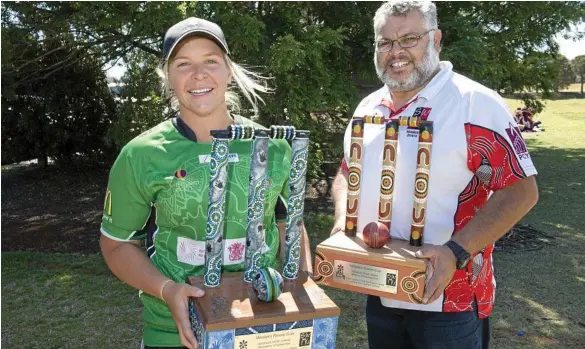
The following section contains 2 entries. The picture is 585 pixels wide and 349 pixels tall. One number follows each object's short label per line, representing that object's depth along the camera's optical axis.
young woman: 2.07
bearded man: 2.20
